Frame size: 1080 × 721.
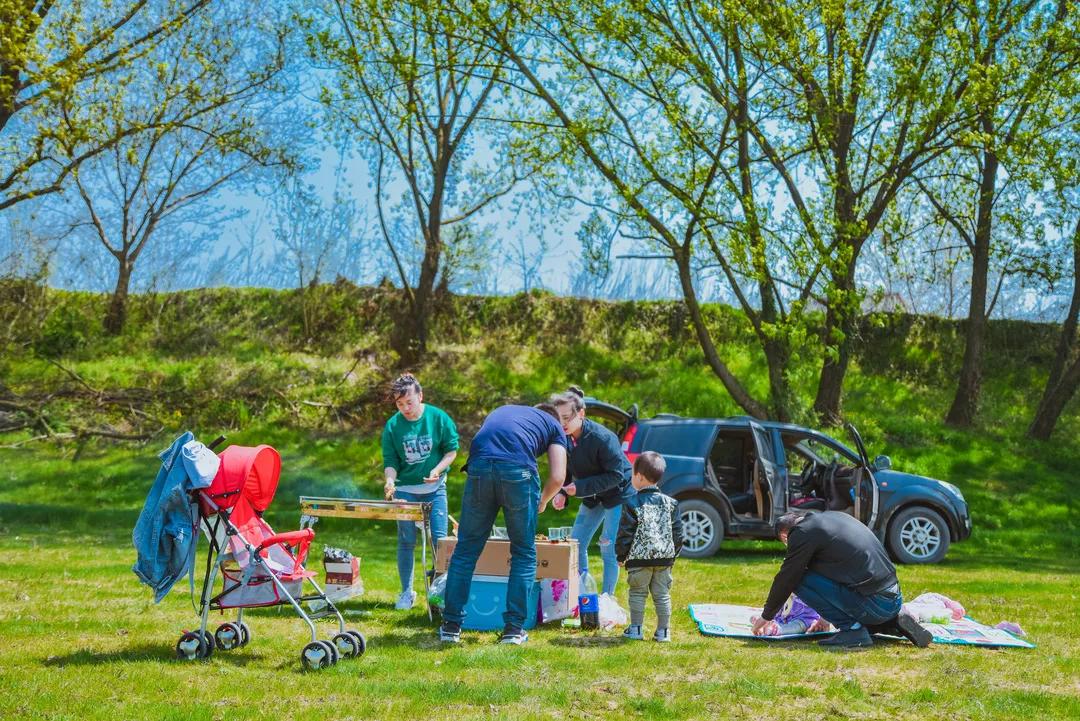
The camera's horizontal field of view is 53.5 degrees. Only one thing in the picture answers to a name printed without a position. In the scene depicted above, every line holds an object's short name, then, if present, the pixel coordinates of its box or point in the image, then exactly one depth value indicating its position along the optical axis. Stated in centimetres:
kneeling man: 708
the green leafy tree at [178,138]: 2023
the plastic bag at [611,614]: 768
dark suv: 1213
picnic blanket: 726
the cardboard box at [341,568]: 789
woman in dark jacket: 820
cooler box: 752
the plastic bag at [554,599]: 774
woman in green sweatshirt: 827
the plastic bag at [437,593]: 770
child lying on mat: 751
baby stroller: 629
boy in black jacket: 707
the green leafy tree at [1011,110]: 1505
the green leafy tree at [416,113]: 1752
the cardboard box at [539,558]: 764
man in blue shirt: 687
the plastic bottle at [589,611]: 765
